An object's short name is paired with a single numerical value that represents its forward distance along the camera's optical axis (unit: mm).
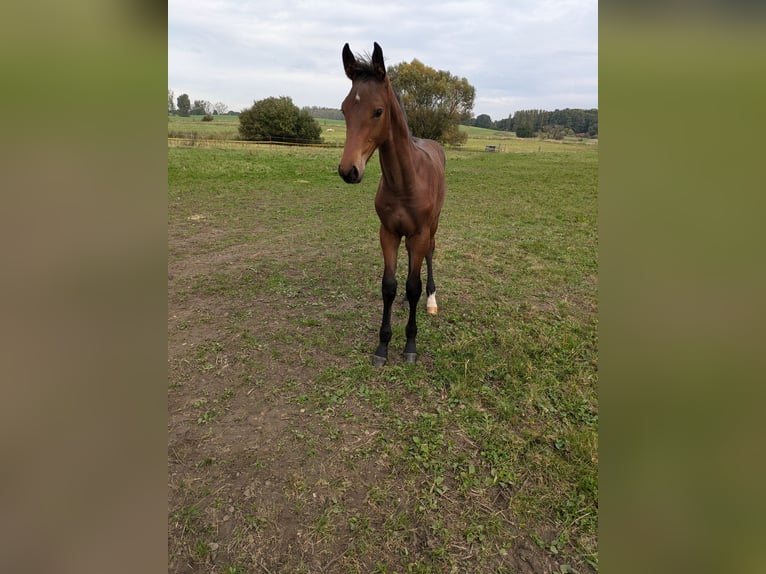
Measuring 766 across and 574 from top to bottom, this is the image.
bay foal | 2422
